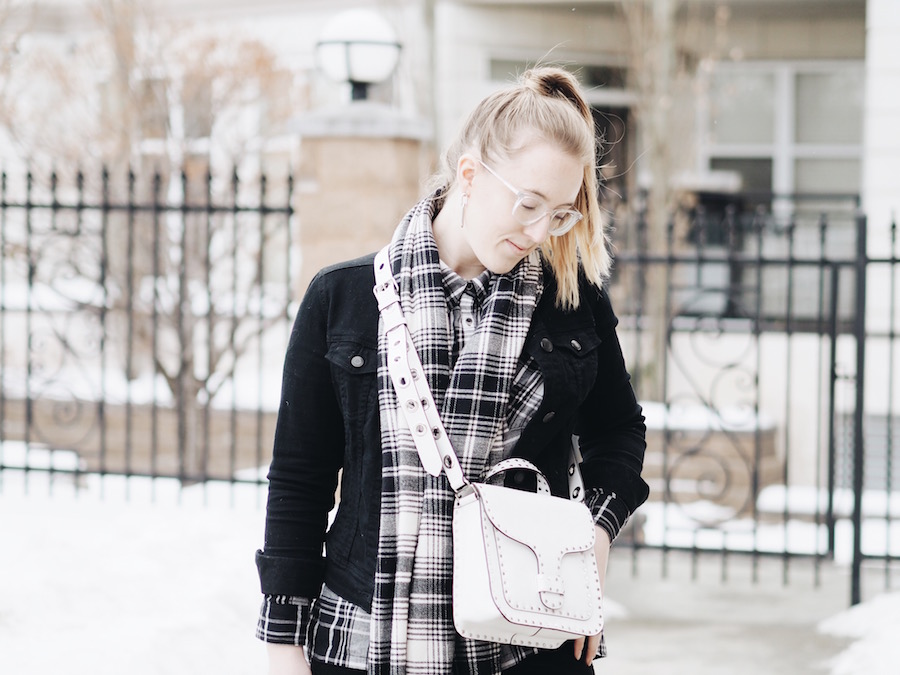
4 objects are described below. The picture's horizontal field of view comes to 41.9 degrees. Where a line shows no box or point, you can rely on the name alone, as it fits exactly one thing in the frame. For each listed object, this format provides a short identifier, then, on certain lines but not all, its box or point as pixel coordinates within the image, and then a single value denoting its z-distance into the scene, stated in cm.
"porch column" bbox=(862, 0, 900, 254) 1018
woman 188
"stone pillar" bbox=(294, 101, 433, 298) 574
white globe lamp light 582
